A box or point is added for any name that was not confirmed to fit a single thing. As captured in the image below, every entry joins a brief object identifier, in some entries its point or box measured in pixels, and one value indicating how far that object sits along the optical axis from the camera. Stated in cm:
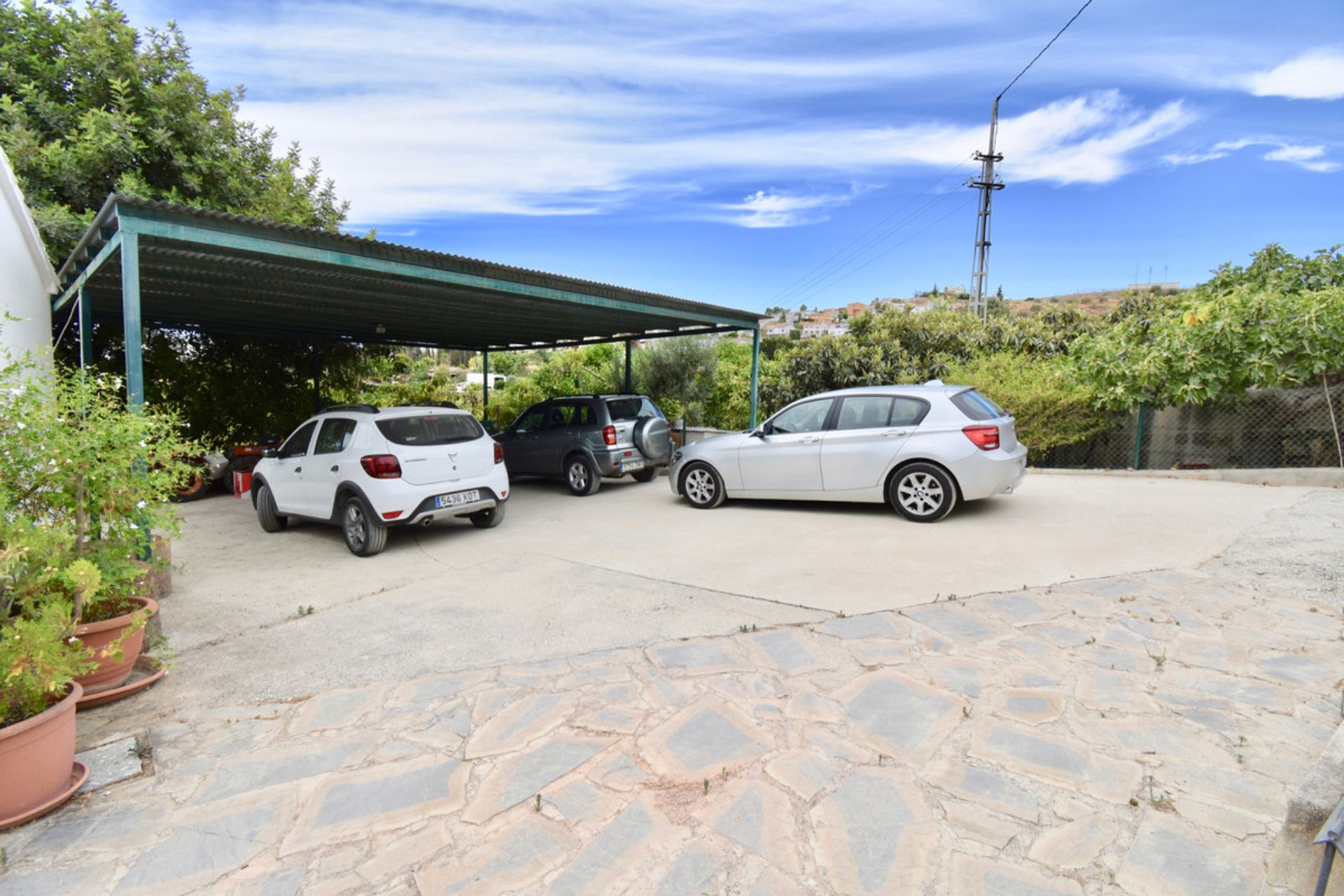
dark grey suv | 988
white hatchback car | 652
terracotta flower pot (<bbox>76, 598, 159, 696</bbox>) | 348
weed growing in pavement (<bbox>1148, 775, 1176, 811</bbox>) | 235
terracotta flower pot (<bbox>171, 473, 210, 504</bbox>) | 1091
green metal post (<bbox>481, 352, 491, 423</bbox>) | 1659
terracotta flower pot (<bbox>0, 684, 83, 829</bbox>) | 248
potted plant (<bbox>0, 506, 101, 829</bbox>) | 250
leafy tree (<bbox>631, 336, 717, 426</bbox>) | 1680
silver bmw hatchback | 697
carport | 552
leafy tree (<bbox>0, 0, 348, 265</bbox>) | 1184
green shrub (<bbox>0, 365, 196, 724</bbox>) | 261
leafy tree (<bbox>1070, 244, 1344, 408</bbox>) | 954
